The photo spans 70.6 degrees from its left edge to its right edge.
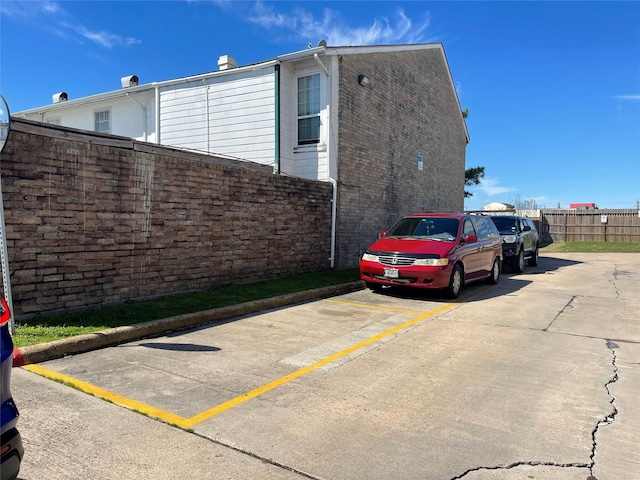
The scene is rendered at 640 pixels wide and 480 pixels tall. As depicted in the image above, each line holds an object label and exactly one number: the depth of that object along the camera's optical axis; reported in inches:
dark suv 571.5
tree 1231.1
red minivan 356.5
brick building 508.4
